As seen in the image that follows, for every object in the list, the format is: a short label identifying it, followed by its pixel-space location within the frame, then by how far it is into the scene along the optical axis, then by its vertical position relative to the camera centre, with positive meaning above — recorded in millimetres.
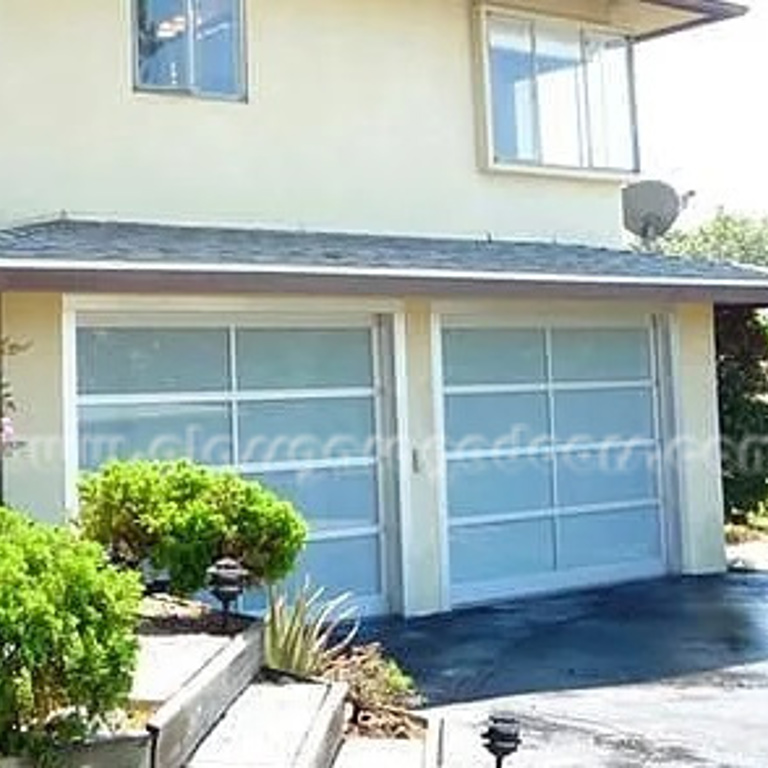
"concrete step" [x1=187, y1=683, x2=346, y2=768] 6160 -1345
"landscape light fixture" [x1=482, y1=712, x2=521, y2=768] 6605 -1417
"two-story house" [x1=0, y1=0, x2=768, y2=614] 12156 +1529
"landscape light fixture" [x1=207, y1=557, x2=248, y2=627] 8008 -748
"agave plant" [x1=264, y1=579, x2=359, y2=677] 8312 -1159
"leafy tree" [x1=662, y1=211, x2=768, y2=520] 18500 +526
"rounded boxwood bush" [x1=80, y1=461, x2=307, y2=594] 8555 -428
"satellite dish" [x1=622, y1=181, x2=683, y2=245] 19297 +3340
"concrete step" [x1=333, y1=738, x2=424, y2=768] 7047 -1608
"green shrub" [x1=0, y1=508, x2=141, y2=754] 4699 -643
